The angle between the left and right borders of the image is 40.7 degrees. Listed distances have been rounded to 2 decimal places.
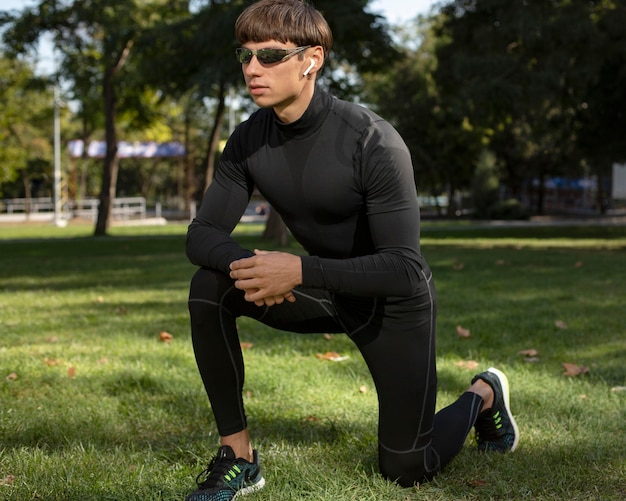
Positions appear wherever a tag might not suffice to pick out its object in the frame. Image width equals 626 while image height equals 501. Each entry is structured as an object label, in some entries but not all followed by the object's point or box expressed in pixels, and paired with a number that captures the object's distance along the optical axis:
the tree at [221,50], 17.80
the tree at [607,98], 18.84
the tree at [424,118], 46.16
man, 2.97
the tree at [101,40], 22.72
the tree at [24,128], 33.94
